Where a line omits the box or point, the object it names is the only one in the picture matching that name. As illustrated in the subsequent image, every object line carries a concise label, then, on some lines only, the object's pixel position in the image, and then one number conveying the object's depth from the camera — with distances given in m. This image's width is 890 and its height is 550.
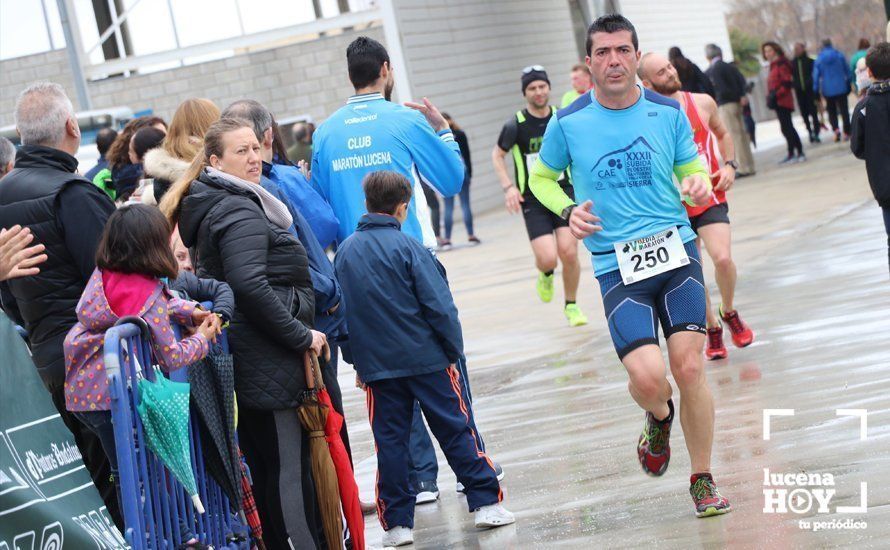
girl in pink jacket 10.62
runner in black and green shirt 23.36
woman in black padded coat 11.34
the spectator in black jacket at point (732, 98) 49.53
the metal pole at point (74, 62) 46.16
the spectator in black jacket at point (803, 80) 56.84
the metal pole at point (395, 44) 52.53
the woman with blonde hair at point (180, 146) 13.88
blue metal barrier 10.11
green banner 9.56
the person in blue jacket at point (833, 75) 55.94
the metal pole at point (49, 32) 57.66
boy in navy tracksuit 12.70
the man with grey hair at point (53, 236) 11.57
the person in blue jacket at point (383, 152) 14.28
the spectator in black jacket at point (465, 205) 42.16
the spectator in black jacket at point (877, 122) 19.34
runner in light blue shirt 11.81
